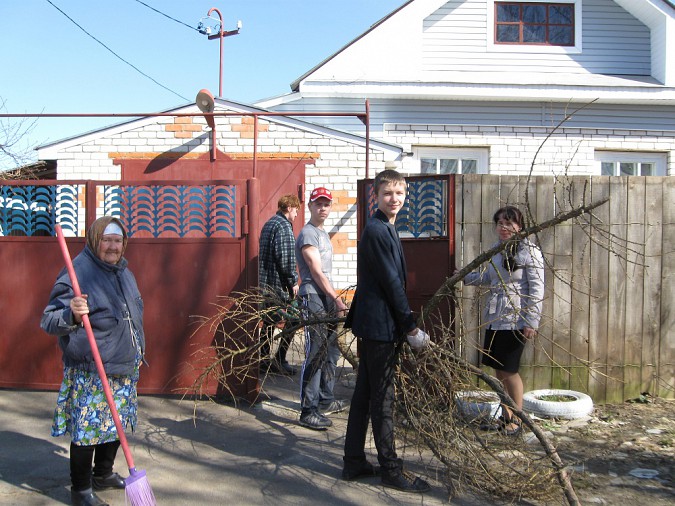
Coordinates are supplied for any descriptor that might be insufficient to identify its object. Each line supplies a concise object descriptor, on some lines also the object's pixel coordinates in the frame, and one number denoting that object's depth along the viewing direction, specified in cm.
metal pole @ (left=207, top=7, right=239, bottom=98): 1576
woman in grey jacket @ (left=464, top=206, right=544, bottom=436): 460
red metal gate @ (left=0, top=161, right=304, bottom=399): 561
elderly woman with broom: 351
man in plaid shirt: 584
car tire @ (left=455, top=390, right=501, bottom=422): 402
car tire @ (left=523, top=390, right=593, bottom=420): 517
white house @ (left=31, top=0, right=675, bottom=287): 912
